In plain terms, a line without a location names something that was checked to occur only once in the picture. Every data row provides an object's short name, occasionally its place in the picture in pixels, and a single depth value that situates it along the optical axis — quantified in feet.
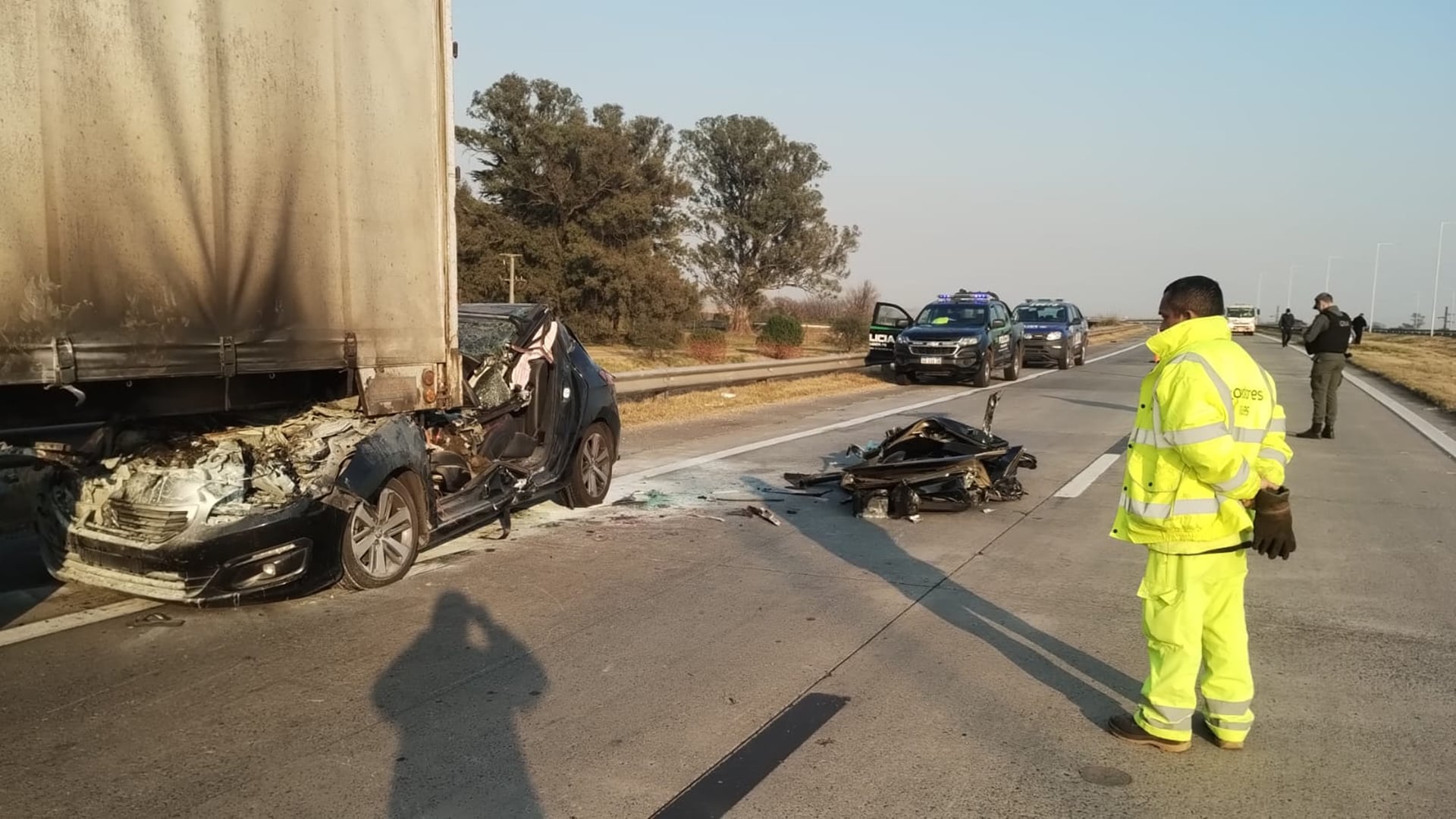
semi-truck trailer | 14.06
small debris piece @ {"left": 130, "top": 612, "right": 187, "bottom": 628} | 17.65
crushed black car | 16.93
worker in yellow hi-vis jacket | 12.53
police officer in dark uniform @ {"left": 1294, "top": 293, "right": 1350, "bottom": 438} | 44.29
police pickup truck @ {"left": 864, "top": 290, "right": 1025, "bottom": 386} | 69.97
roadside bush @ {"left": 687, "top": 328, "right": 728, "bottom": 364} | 97.45
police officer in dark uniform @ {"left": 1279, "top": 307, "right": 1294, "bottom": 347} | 142.72
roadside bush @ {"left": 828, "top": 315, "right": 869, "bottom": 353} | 114.32
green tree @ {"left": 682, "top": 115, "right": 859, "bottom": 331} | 177.58
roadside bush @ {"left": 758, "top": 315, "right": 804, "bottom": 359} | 108.88
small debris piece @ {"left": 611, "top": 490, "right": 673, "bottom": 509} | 28.94
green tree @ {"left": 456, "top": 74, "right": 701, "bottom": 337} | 121.90
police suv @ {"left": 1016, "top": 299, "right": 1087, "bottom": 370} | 92.79
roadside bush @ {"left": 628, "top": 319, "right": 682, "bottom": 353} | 113.19
